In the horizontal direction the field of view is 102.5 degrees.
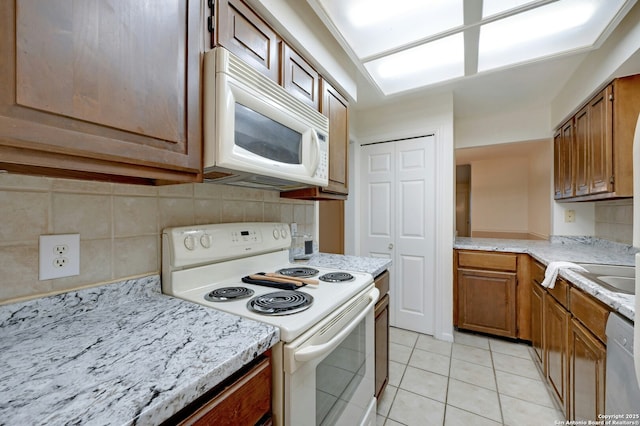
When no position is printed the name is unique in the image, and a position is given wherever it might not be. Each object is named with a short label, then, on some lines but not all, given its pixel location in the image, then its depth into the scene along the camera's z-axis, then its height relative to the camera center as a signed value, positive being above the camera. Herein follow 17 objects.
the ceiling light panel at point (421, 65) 1.61 +1.06
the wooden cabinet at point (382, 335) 1.49 -0.73
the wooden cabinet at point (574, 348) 1.08 -0.68
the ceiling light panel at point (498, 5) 1.23 +1.02
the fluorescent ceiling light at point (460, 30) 1.26 +1.03
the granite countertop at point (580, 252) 0.98 -0.30
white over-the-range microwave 0.85 +0.33
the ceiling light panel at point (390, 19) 1.27 +1.03
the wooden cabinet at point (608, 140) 1.59 +0.50
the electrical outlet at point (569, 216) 2.55 -0.02
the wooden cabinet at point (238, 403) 0.51 -0.42
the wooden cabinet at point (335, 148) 1.56 +0.44
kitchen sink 1.15 -0.32
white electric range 0.73 -0.32
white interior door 2.54 -0.07
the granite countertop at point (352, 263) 1.49 -0.32
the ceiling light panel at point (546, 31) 1.26 +1.03
